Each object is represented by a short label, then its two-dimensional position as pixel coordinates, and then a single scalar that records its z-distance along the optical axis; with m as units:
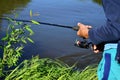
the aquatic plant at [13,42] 2.29
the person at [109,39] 1.26
